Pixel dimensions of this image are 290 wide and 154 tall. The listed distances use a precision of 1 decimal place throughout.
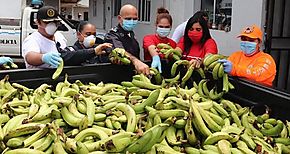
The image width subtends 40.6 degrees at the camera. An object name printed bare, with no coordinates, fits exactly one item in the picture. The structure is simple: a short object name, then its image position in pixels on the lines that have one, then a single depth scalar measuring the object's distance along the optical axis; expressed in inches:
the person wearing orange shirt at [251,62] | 152.5
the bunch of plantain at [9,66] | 158.6
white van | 425.1
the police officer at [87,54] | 166.1
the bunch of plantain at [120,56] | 167.6
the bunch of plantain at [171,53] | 175.2
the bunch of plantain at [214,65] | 147.7
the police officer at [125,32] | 196.4
